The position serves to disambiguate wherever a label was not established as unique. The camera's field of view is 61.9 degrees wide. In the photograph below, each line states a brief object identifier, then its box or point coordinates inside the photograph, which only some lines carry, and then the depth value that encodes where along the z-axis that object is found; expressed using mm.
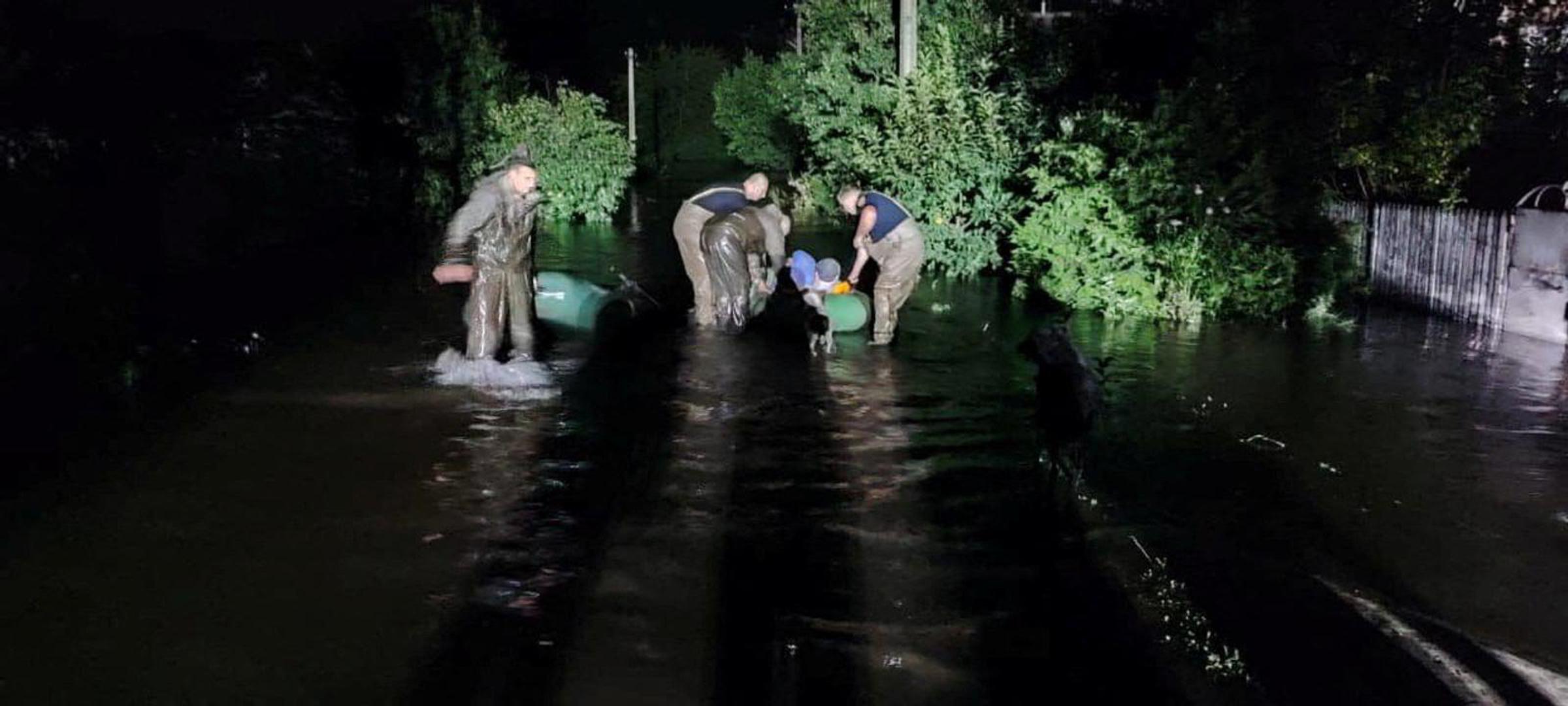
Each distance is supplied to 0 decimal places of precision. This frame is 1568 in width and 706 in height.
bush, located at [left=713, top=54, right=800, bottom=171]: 43125
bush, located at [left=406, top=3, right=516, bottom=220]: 27750
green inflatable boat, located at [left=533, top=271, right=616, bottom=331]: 13469
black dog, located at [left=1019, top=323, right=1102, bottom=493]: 8258
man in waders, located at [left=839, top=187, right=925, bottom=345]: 12023
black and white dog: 11906
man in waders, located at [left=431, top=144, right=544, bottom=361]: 10070
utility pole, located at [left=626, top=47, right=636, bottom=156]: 50750
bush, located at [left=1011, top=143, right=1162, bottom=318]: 13734
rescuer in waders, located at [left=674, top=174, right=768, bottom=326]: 13016
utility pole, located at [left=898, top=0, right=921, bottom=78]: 18094
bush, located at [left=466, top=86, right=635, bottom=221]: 26859
